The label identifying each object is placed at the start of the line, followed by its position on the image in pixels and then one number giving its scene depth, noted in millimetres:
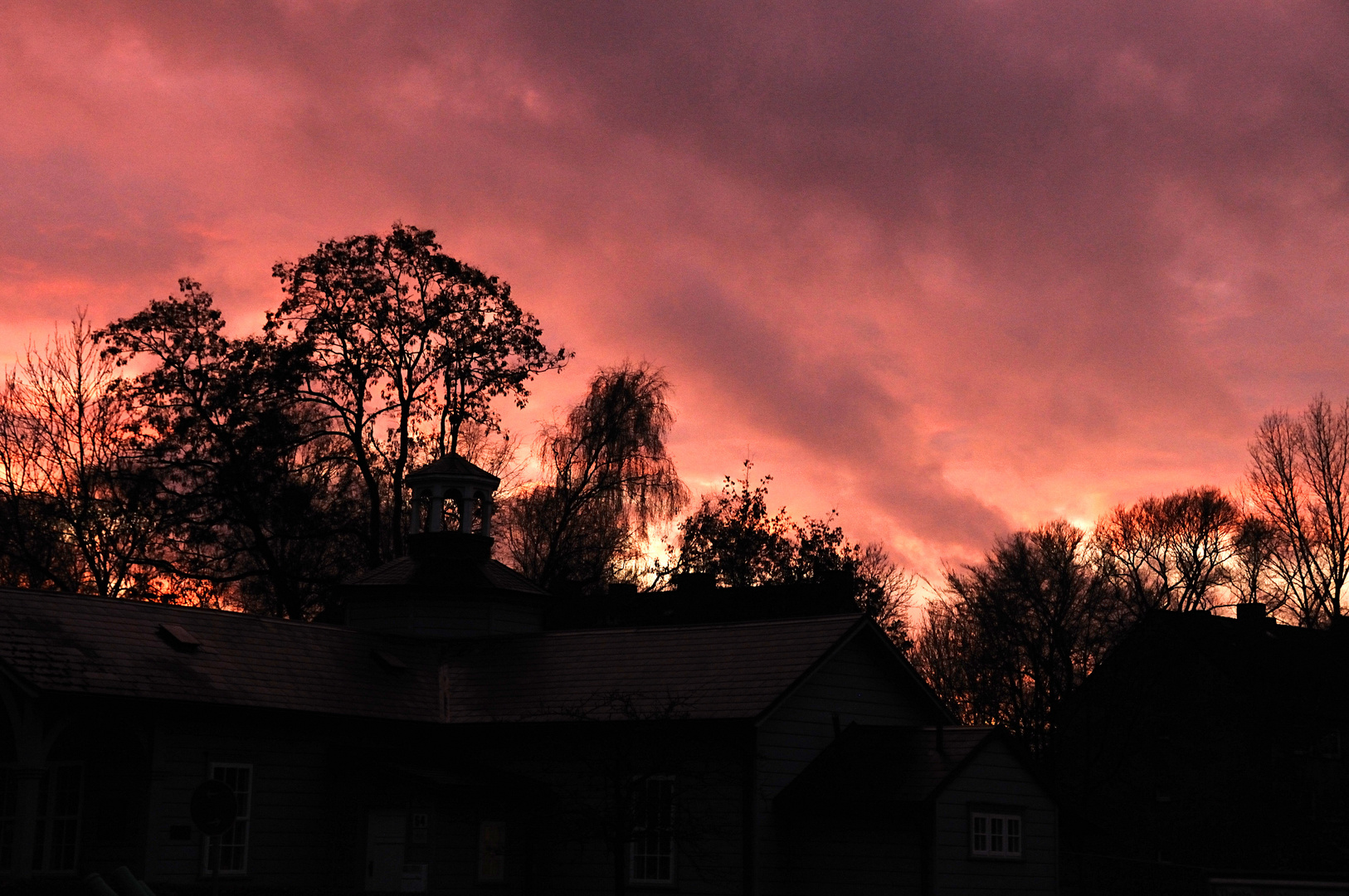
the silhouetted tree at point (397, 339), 46594
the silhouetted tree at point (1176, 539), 53844
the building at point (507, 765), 26141
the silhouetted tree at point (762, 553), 57625
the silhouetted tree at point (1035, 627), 45719
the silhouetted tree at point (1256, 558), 55062
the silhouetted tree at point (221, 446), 44688
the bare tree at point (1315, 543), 55344
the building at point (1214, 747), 44875
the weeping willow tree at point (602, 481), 49906
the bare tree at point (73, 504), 43844
